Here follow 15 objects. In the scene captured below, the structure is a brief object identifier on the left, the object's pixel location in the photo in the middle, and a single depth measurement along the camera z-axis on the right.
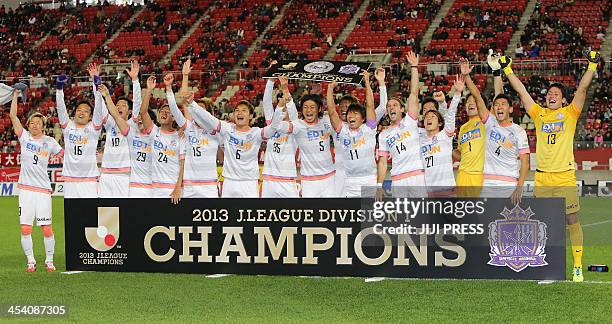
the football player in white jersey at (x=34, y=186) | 12.95
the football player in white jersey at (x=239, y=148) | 12.57
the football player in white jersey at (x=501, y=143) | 11.69
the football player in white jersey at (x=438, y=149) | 12.24
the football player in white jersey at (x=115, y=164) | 13.80
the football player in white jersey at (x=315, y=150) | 12.56
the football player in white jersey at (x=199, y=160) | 13.05
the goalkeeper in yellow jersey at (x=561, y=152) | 10.98
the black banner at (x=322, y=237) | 10.68
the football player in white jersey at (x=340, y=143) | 12.57
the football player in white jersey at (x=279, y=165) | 12.77
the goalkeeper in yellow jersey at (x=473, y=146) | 12.02
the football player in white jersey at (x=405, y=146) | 12.12
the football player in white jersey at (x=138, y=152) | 13.52
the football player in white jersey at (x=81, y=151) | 13.38
